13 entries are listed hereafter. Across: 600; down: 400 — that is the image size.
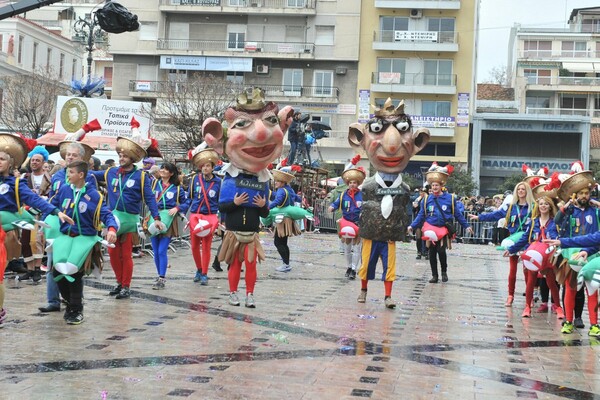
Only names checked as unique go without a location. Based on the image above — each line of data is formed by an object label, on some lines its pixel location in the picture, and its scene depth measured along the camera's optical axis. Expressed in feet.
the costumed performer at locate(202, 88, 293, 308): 32.58
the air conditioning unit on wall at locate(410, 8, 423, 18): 156.25
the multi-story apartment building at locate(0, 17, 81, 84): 170.91
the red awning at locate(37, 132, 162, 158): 72.23
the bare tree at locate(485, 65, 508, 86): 225.76
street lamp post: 88.19
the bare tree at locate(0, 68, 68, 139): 129.80
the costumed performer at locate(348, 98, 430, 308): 36.52
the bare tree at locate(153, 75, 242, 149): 108.58
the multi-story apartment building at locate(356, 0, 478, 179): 154.92
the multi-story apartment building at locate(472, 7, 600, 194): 159.53
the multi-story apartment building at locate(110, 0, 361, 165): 157.17
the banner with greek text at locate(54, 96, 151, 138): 75.15
